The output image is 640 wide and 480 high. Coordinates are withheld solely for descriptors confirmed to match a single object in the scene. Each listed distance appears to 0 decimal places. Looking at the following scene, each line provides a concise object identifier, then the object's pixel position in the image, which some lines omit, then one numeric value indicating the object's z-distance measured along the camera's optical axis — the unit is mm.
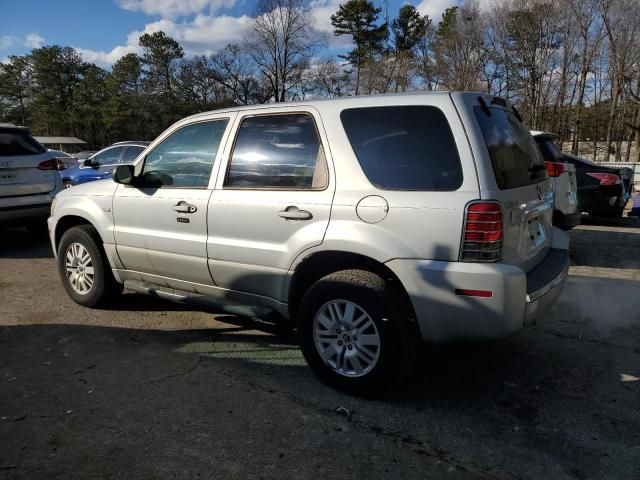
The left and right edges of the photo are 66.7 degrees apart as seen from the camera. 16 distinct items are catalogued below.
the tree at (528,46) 25562
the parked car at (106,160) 11508
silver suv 2723
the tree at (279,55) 45219
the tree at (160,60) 64625
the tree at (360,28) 50094
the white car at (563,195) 6000
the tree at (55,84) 69375
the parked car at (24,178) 7016
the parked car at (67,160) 17848
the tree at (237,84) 55219
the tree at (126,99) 65125
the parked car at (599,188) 9334
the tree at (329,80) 50022
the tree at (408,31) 44062
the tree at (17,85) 69875
